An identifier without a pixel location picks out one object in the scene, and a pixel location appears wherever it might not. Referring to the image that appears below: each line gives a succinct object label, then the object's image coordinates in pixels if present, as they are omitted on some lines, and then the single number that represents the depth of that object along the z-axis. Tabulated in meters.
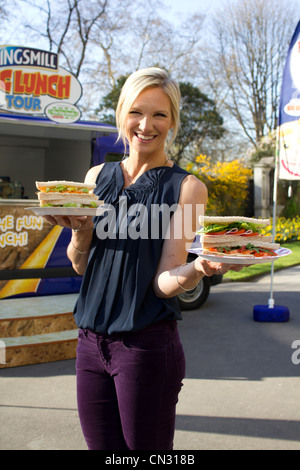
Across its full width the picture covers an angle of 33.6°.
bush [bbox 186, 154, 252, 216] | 19.33
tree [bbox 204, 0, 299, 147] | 39.09
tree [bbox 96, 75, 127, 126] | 26.01
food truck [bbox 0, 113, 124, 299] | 6.02
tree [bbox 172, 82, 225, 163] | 26.73
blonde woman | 1.81
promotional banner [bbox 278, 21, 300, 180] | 7.72
